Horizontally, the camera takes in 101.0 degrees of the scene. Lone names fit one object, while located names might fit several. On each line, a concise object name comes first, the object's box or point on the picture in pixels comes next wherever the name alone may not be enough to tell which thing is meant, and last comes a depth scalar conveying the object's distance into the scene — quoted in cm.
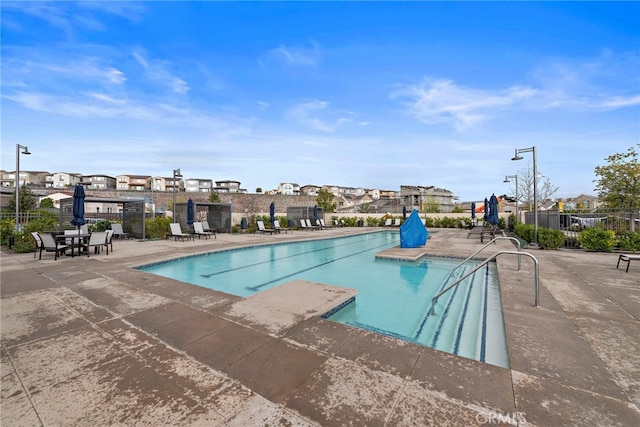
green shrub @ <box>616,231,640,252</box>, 845
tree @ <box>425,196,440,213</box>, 3738
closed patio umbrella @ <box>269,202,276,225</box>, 1883
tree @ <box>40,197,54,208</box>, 3212
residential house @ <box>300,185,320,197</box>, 8288
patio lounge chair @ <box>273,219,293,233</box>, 1817
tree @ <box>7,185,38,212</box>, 2556
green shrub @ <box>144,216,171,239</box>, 1378
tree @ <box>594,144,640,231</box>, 1831
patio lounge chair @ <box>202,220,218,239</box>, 1583
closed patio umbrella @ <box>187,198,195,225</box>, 1470
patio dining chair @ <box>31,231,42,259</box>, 756
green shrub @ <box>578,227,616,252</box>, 879
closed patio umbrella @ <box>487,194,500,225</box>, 1270
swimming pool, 384
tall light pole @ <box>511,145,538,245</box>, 1019
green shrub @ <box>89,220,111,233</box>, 1198
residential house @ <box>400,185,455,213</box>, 4980
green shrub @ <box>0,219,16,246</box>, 950
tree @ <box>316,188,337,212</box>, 3678
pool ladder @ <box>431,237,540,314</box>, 351
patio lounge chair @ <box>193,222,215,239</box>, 1412
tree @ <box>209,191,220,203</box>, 3784
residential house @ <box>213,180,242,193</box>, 8312
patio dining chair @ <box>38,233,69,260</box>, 750
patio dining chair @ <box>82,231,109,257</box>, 796
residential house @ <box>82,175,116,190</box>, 7006
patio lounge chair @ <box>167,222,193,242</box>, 1340
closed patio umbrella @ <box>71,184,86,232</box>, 859
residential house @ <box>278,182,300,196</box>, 8919
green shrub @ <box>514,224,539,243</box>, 1113
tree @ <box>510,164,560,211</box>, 2594
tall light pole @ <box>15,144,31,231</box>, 1207
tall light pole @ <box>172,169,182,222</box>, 1708
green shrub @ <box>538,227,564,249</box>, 961
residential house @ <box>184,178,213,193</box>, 8156
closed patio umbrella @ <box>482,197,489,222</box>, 1510
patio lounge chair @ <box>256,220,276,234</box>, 1783
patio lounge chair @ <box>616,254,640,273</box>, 555
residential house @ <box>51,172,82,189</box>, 6625
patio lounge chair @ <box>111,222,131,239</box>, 1339
